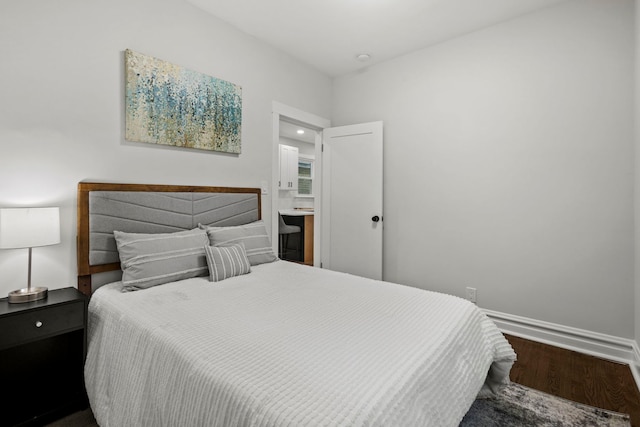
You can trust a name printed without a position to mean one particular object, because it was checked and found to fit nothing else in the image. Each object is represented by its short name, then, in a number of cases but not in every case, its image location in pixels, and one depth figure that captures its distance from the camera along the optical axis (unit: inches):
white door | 139.5
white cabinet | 240.1
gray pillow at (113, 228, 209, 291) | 74.2
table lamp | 60.5
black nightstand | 59.1
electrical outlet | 118.6
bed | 37.3
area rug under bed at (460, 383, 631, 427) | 64.4
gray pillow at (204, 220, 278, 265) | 93.0
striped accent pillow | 82.4
